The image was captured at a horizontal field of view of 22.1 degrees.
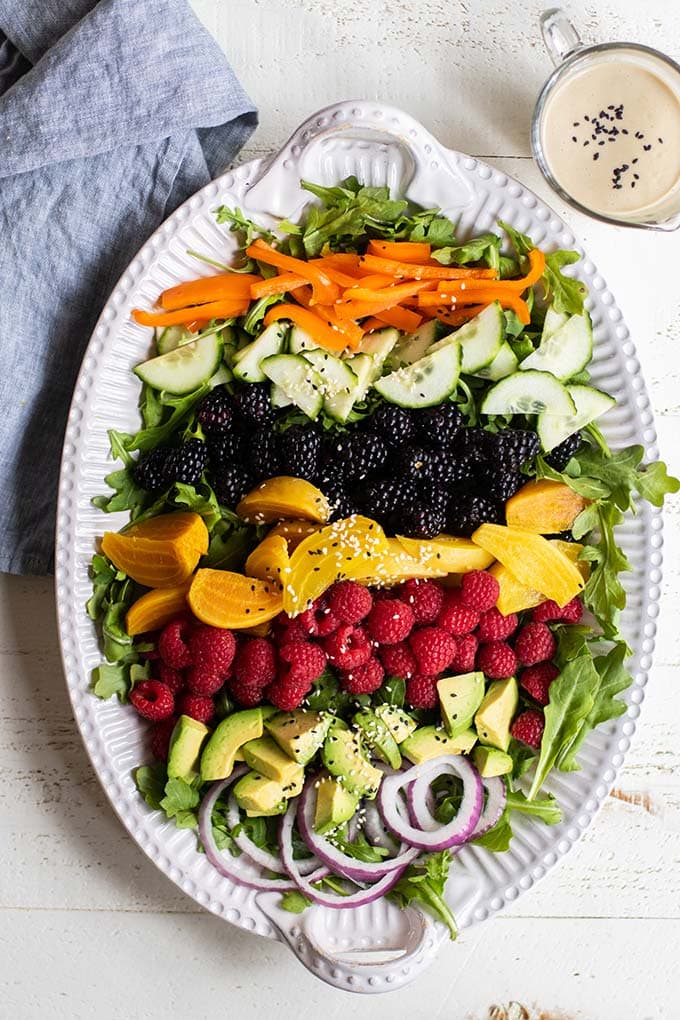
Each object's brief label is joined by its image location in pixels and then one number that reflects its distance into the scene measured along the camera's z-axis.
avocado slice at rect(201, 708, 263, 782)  0.83
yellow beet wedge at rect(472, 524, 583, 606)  0.83
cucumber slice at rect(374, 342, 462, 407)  0.83
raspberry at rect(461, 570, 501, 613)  0.82
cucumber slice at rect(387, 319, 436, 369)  0.84
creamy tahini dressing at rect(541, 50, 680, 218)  0.86
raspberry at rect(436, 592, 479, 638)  0.83
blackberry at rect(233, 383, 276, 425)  0.83
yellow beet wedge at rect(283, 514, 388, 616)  0.82
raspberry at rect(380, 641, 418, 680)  0.83
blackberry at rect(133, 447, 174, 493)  0.83
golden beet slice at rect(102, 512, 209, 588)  0.82
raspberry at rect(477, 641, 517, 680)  0.84
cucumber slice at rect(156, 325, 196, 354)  0.84
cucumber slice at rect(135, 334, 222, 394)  0.83
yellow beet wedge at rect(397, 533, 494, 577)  0.83
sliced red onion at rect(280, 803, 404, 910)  0.84
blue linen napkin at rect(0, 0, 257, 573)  0.83
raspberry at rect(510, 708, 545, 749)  0.85
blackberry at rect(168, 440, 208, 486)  0.83
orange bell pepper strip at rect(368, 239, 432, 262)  0.83
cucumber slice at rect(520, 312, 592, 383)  0.84
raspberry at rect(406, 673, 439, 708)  0.84
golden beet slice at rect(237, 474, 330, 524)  0.82
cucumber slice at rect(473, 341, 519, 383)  0.84
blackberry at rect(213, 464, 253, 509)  0.83
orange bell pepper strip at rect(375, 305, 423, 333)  0.84
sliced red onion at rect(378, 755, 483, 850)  0.84
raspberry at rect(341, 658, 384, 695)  0.83
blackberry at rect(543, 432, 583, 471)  0.84
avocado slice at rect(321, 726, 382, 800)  0.83
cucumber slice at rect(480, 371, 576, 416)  0.83
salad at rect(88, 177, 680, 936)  0.83
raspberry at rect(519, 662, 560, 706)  0.85
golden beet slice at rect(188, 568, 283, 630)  0.82
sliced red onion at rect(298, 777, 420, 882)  0.84
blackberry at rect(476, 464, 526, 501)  0.83
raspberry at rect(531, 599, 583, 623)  0.85
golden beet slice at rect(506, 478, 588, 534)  0.84
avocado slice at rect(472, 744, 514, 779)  0.85
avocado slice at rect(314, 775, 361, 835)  0.83
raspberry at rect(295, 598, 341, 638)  0.82
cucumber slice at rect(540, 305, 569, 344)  0.84
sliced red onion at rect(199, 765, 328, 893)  0.84
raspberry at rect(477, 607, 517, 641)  0.84
